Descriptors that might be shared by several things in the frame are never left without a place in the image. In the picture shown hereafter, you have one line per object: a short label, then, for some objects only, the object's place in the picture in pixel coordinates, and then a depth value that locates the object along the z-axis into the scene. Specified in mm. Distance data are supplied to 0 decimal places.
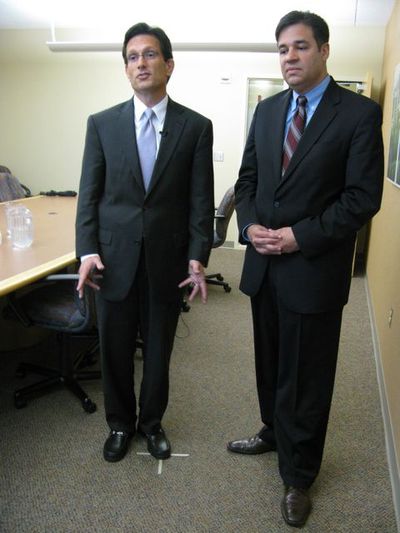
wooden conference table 1834
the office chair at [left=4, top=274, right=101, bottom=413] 1993
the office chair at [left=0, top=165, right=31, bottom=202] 4148
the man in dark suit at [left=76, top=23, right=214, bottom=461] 1525
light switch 5441
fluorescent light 4305
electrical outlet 2361
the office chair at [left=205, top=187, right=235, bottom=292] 3781
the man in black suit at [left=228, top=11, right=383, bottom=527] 1282
